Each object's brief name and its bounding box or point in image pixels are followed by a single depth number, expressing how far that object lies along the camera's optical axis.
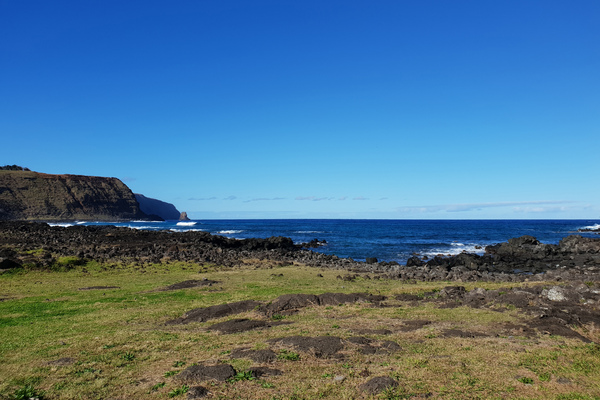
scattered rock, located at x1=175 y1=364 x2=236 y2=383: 10.48
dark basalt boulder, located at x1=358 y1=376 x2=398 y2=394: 9.58
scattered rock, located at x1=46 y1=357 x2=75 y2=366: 11.81
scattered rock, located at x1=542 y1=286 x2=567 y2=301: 18.99
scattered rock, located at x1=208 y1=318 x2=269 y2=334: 16.22
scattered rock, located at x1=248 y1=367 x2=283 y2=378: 10.83
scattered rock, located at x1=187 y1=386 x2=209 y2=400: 9.41
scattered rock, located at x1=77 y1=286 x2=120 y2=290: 27.16
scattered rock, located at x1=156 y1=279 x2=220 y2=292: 27.38
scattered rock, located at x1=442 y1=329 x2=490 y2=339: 14.37
